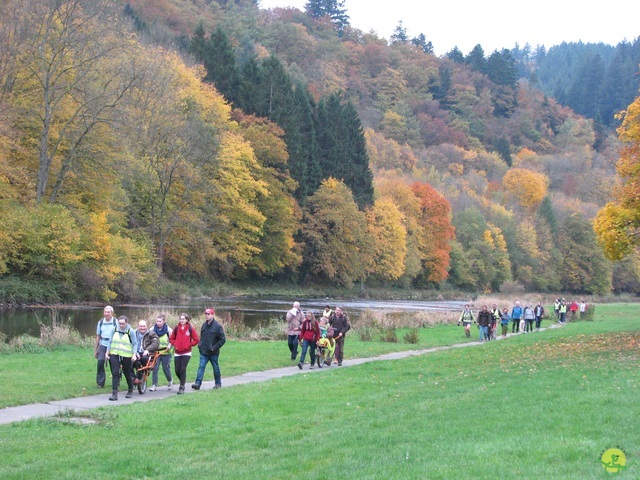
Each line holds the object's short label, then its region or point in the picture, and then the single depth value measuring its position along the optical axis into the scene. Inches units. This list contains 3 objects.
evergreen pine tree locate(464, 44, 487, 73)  7854.3
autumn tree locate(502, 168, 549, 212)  5625.0
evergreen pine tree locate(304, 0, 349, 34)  7696.9
